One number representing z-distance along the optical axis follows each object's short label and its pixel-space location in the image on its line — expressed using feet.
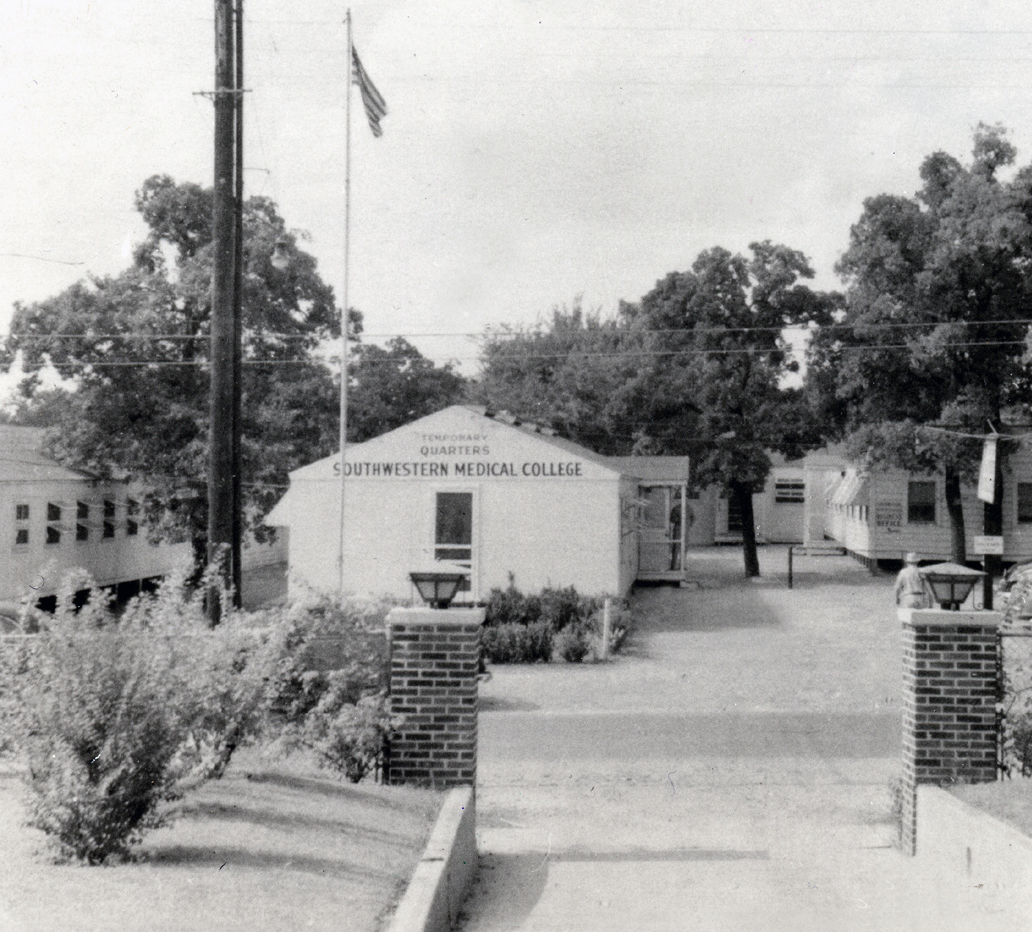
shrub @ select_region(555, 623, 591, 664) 63.67
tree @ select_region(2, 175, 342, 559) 99.19
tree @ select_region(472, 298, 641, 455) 146.20
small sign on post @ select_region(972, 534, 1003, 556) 76.79
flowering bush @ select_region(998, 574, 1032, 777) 28.53
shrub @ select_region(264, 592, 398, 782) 27.35
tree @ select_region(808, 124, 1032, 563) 95.25
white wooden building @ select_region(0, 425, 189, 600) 86.12
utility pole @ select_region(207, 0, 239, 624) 38.19
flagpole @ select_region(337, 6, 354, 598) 76.59
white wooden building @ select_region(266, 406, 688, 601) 84.07
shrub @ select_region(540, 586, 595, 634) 71.94
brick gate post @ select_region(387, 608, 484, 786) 28.53
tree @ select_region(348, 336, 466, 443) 140.56
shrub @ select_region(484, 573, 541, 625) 72.59
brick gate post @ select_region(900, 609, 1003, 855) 28.68
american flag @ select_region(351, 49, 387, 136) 66.54
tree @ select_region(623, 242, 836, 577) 108.58
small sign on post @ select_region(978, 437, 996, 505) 85.35
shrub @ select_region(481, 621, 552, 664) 63.98
